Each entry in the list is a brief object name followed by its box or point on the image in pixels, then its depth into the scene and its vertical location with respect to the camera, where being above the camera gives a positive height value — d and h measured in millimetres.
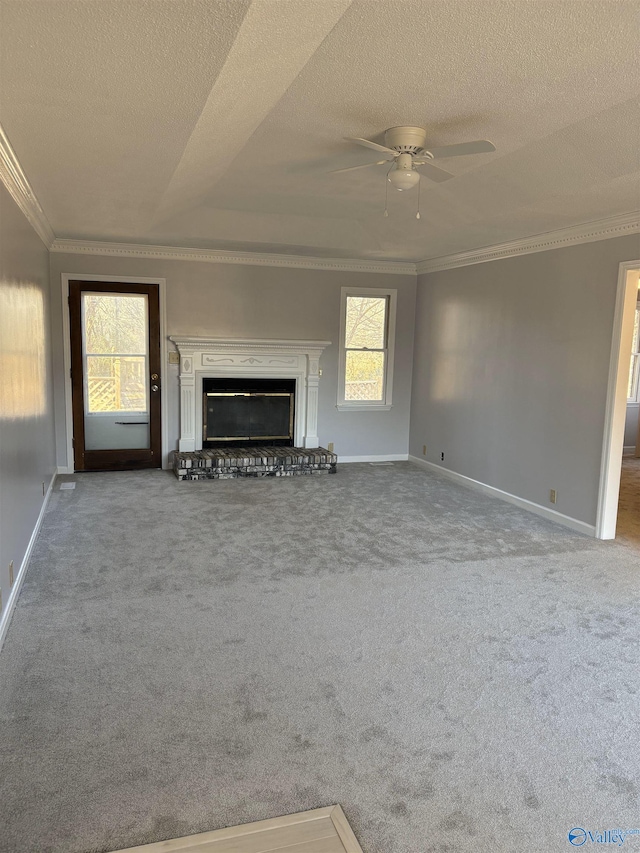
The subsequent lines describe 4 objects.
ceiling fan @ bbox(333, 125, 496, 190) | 2990 +1085
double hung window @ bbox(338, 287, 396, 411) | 7367 +201
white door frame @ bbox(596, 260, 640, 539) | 4512 -215
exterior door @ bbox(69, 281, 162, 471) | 6500 -194
